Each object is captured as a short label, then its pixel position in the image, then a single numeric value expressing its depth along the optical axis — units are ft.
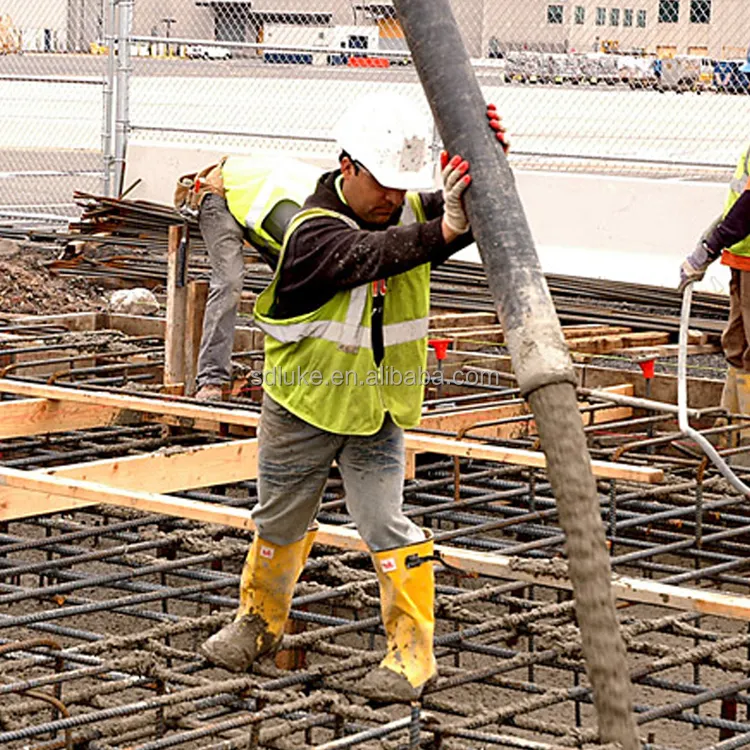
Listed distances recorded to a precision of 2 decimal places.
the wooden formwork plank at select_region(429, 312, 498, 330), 70.34
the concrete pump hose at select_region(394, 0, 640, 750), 16.84
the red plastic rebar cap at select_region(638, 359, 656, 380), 55.39
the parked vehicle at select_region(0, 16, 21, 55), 129.32
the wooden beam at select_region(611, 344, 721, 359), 64.41
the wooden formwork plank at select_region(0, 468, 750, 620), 34.87
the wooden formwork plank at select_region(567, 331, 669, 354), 65.26
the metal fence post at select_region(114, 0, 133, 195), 100.18
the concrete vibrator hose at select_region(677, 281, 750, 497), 37.55
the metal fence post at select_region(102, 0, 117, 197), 100.92
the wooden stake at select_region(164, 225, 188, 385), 55.54
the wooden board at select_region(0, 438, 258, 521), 41.42
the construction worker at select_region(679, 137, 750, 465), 48.82
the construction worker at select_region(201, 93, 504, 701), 28.97
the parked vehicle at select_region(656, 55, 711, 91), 93.30
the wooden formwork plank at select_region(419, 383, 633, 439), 51.01
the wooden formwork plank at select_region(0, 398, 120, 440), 50.56
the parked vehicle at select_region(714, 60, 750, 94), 92.36
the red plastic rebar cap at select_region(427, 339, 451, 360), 58.33
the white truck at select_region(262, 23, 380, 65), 106.60
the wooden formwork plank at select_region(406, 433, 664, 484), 42.44
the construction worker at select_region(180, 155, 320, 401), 52.16
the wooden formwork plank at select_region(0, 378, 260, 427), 48.82
